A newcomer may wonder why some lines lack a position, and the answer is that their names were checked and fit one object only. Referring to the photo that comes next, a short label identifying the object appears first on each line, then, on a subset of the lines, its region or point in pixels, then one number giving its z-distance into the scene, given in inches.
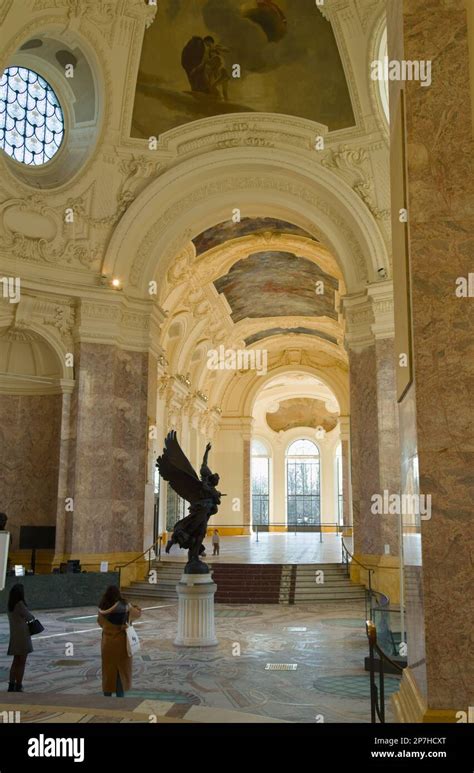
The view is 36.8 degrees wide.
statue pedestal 426.6
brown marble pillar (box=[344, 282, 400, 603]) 647.8
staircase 653.3
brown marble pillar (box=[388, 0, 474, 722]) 181.5
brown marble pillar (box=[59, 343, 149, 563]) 658.8
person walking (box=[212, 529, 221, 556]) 903.7
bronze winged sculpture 446.6
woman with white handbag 277.0
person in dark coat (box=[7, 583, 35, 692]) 305.6
